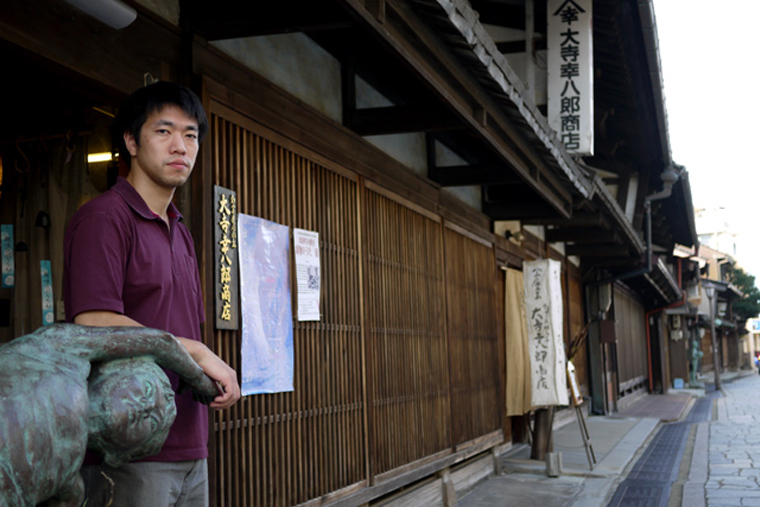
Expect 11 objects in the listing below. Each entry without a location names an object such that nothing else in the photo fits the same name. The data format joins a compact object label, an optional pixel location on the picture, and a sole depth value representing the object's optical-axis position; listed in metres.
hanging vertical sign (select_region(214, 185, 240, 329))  4.79
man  2.35
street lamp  36.16
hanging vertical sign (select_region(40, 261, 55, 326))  5.61
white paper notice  5.76
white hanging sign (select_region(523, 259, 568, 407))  10.74
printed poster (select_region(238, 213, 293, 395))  5.08
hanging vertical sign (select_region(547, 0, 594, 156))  9.86
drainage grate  9.34
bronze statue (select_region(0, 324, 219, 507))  1.80
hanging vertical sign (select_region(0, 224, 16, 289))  5.70
